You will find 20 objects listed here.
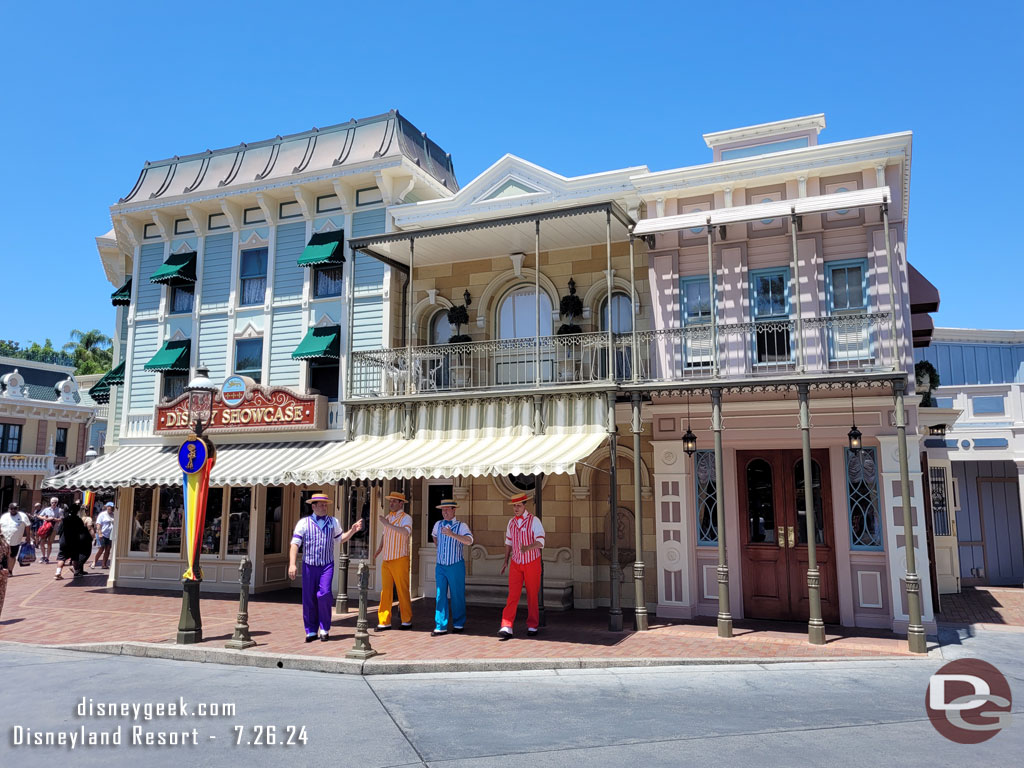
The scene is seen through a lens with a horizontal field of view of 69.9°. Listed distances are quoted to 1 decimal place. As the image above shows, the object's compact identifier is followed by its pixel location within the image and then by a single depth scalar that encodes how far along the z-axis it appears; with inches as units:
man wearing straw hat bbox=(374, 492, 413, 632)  426.6
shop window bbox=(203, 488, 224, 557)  643.5
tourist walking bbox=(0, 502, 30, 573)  750.5
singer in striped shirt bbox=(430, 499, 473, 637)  421.4
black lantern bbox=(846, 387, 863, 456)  430.3
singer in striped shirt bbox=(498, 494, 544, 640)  409.1
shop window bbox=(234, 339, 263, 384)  671.8
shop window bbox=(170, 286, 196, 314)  713.6
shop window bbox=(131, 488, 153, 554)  670.5
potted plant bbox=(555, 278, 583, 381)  570.9
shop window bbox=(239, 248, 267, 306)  682.2
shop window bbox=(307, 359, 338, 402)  636.7
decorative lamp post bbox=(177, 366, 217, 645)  416.8
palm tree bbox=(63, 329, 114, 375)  2096.5
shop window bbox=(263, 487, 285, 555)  647.8
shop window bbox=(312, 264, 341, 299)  650.8
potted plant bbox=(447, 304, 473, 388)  600.7
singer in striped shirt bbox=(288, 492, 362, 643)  394.6
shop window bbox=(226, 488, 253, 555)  638.5
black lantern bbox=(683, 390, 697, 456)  477.4
